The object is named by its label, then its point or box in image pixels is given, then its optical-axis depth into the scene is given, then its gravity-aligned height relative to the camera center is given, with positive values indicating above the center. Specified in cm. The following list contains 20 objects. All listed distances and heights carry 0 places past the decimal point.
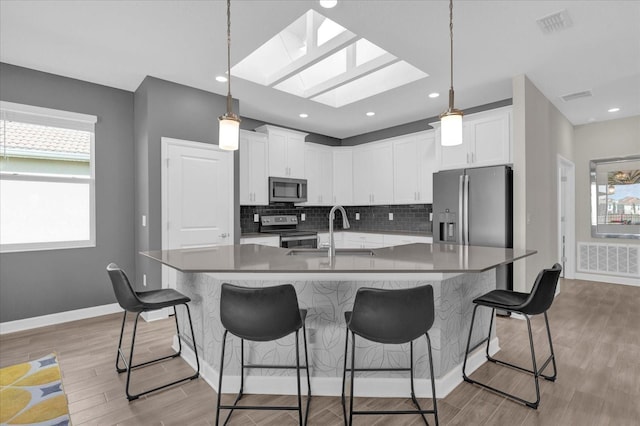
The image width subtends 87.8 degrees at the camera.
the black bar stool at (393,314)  167 -52
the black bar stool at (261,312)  172 -52
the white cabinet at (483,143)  397 +87
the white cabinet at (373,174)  559 +68
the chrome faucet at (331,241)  233 -20
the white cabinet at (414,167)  503 +71
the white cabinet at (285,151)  512 +100
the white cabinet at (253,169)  479 +66
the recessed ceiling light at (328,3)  235 +150
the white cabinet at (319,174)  576 +71
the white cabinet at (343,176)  614 +69
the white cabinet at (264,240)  466 -38
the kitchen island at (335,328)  213 -77
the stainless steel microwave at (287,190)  510 +38
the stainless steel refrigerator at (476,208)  379 +5
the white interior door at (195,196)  380 +22
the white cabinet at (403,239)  489 -40
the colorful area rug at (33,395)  195 -119
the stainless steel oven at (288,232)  501 -29
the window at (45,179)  341 +40
